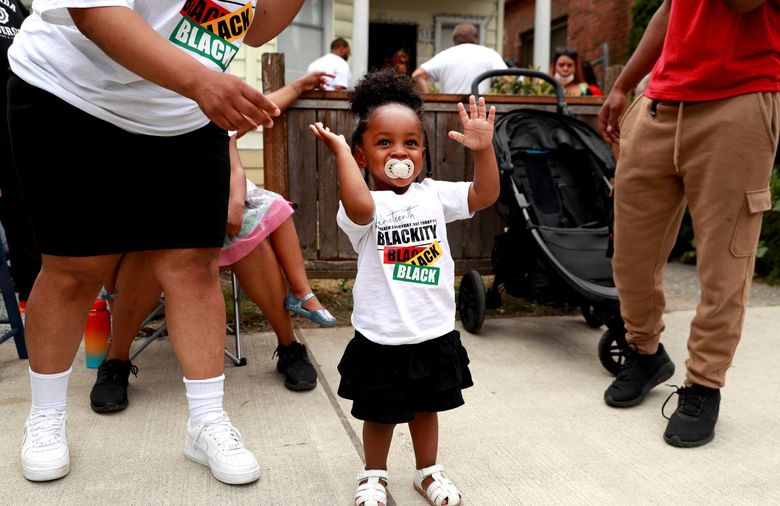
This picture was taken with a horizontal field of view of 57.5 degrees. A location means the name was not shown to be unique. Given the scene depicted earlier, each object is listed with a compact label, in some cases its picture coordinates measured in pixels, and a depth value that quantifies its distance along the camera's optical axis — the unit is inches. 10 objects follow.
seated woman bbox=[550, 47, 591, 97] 283.4
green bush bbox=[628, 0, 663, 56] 323.3
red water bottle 118.7
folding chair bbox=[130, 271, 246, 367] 122.1
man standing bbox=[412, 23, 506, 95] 231.0
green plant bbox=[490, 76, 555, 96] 182.5
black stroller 130.3
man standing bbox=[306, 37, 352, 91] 286.0
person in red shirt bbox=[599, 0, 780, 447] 90.0
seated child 106.3
